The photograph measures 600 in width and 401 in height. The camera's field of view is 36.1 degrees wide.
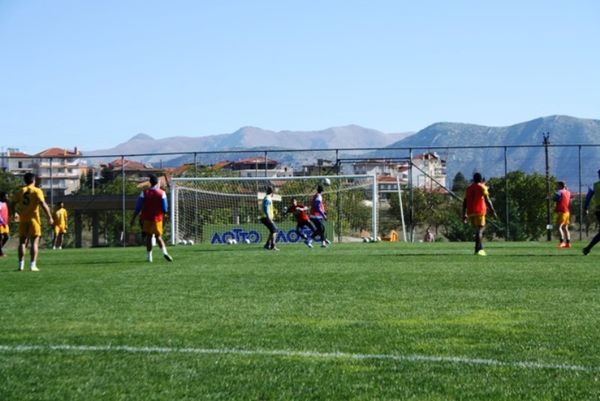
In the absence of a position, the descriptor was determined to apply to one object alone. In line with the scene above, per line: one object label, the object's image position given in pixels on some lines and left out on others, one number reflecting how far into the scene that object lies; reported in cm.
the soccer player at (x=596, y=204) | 1999
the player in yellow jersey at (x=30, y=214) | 1695
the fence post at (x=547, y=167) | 4540
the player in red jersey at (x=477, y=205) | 2058
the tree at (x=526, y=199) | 8244
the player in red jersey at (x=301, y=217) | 2897
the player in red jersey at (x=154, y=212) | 1917
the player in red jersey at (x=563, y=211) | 2692
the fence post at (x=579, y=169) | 4172
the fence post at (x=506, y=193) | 4222
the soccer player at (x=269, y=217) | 2692
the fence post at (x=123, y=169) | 4509
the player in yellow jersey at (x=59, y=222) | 3641
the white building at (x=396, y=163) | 4841
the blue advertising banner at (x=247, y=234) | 3812
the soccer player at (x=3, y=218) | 2491
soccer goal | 3916
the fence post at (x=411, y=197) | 4259
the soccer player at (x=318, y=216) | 2831
